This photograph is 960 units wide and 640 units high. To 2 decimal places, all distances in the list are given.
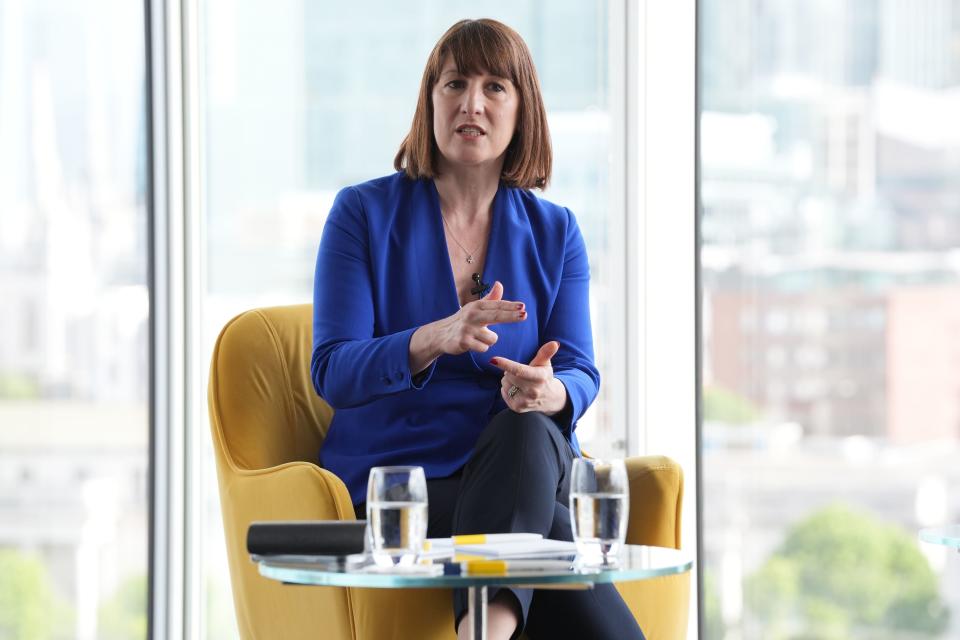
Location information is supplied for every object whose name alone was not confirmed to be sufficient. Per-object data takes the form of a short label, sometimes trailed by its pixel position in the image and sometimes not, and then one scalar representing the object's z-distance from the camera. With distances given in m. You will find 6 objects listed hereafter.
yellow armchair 4.58
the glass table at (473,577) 4.08
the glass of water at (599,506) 4.23
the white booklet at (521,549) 4.18
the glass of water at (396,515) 4.18
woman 4.60
